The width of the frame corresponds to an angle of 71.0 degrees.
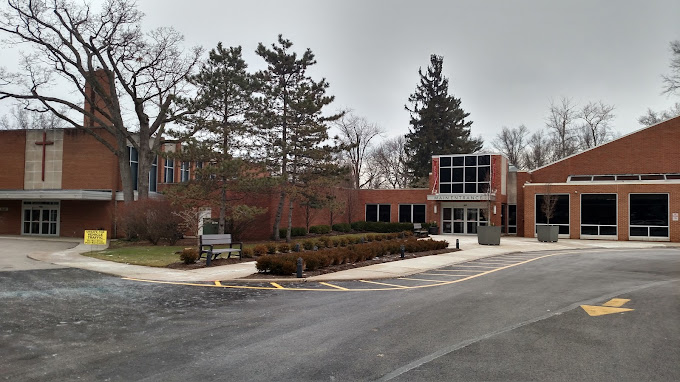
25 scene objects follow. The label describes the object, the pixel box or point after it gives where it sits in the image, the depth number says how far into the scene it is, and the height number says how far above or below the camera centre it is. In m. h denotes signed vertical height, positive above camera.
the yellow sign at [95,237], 18.36 -1.04
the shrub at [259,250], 17.75 -1.40
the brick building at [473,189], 31.06 +1.78
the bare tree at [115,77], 28.70 +8.39
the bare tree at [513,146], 67.56 +10.26
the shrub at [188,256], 15.08 -1.40
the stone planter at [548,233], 29.20 -0.96
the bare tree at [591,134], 56.47 +10.35
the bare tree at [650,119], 50.45 +10.69
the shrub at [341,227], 37.59 -1.02
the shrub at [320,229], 34.09 -1.09
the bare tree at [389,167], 63.09 +6.42
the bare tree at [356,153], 59.41 +7.77
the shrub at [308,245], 21.33 -1.41
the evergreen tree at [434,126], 54.91 +10.51
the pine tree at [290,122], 27.16 +5.25
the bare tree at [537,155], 62.84 +8.47
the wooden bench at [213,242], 15.39 -1.04
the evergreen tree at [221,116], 23.39 +4.89
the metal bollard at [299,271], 13.03 -1.57
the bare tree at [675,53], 39.41 +13.78
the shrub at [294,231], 30.30 -1.19
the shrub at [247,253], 17.27 -1.47
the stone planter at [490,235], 26.28 -1.02
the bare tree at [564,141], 58.47 +9.50
